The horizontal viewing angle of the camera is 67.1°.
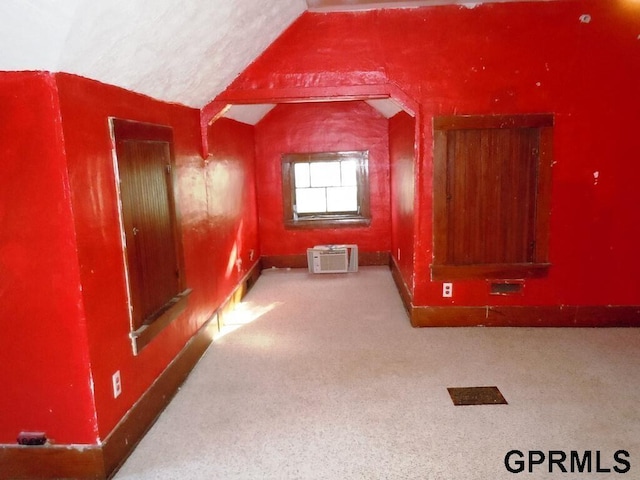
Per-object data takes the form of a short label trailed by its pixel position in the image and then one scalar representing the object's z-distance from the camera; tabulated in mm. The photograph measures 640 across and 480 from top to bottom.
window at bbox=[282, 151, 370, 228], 6980
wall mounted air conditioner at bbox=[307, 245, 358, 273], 6719
